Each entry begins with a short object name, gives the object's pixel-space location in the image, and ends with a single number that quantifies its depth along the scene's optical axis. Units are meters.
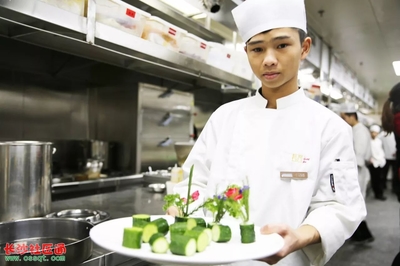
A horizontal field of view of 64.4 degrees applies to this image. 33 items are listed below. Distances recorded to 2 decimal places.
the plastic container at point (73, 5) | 1.41
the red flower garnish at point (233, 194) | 0.90
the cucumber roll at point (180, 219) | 0.91
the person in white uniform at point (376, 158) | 5.61
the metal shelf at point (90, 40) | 1.35
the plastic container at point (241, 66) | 2.85
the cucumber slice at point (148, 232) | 0.81
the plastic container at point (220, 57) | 2.53
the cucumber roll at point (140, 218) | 0.88
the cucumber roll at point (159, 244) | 0.75
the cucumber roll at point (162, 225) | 0.87
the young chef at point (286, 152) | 1.02
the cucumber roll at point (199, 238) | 0.77
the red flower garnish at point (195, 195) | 1.04
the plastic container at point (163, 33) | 1.93
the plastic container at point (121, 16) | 1.62
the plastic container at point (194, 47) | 2.24
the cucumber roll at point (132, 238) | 0.75
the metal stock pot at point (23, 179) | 1.25
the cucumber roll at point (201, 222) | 0.92
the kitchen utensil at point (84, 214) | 1.47
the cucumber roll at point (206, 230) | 0.82
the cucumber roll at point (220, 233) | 0.86
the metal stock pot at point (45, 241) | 0.88
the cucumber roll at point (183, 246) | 0.72
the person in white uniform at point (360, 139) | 4.41
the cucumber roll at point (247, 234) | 0.84
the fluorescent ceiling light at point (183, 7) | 2.76
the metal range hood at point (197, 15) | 2.46
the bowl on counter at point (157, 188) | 2.30
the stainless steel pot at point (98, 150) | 3.00
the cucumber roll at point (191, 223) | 0.86
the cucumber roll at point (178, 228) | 0.81
